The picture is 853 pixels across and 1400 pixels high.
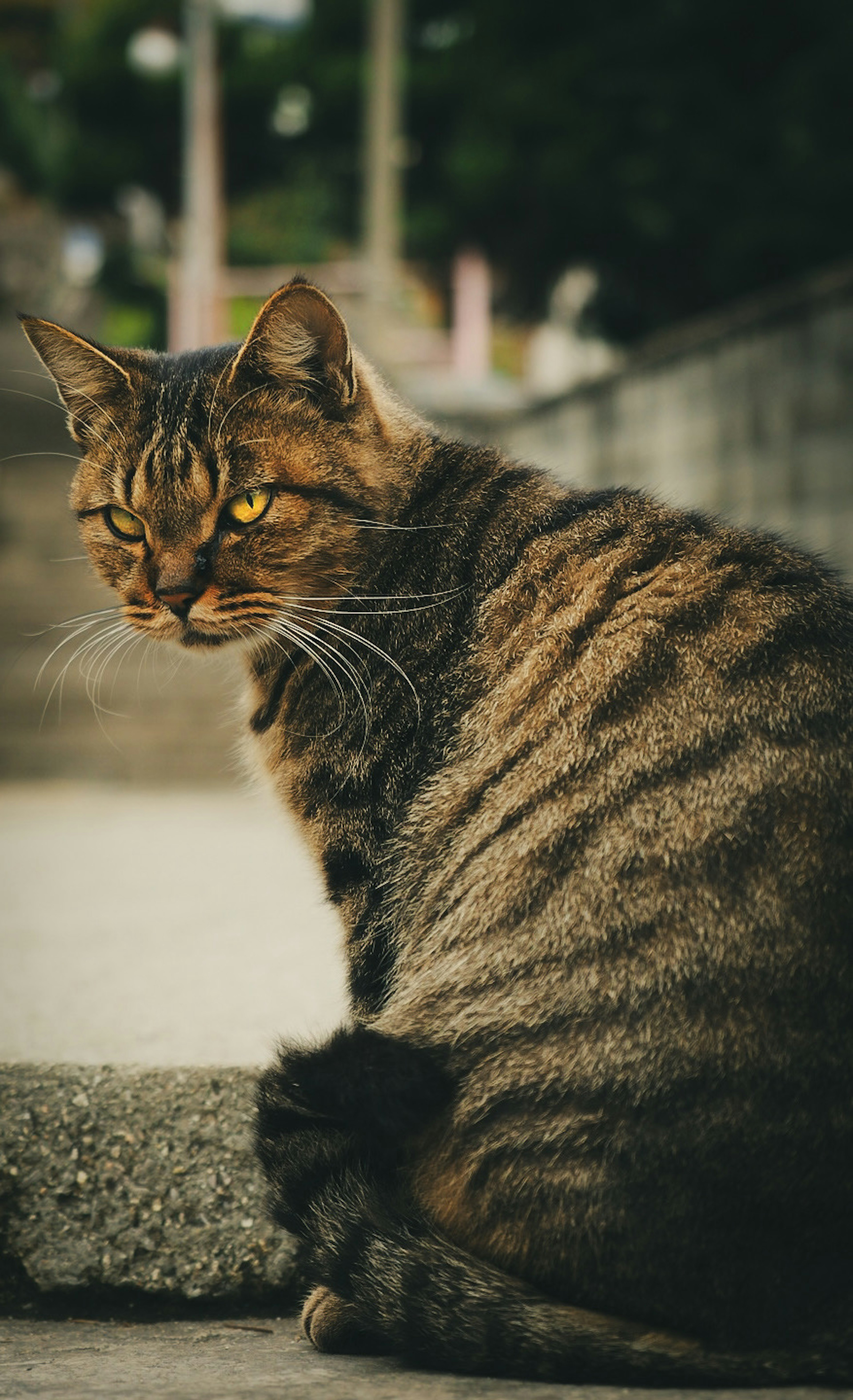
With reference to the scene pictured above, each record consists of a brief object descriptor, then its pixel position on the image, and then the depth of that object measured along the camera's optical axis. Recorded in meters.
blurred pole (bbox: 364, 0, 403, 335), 7.35
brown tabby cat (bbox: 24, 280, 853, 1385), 1.30
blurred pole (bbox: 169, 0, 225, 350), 12.31
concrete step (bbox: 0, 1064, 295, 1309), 1.70
